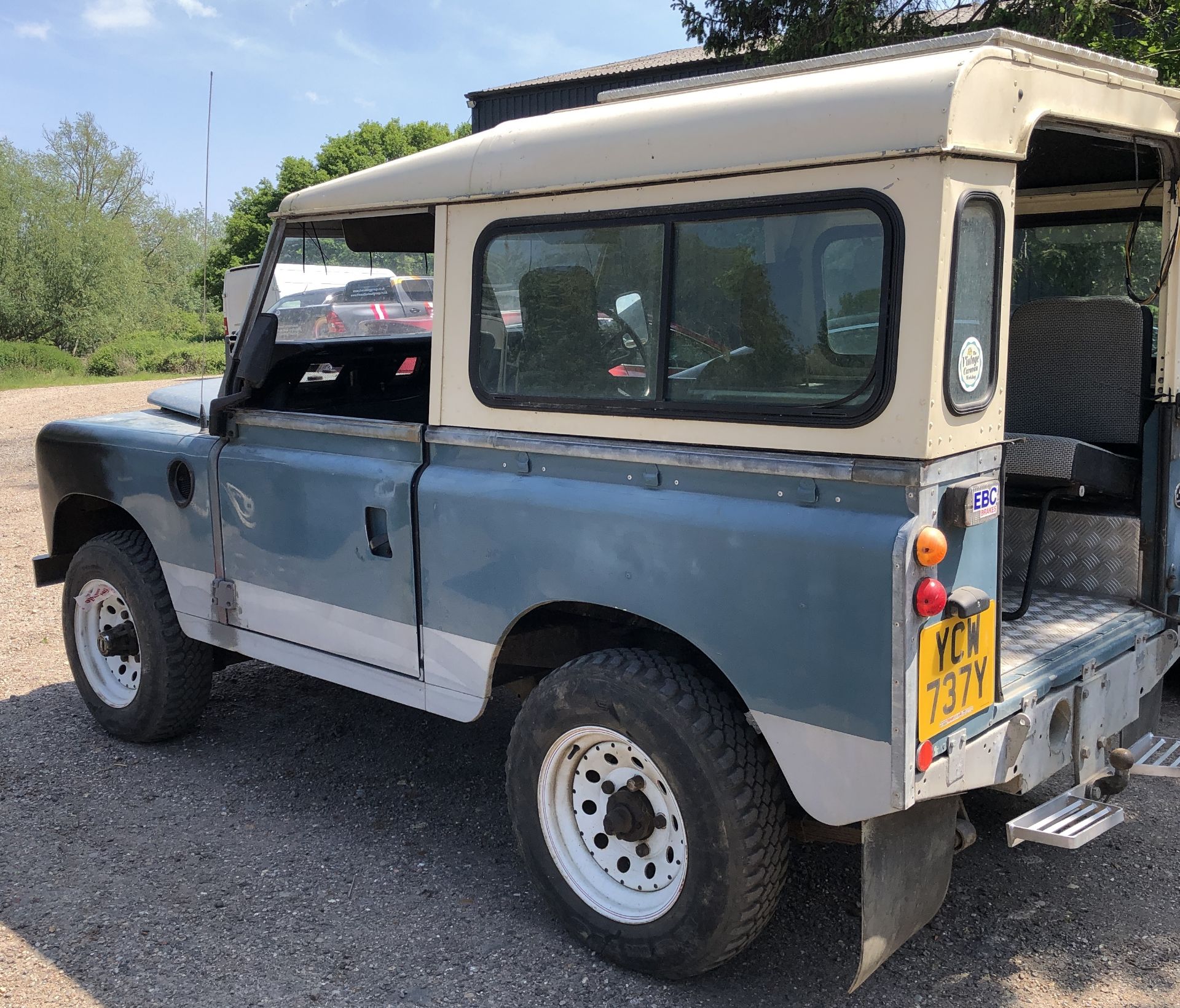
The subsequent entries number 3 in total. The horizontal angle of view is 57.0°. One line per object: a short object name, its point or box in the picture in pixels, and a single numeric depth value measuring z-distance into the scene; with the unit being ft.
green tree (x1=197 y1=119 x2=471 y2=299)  93.61
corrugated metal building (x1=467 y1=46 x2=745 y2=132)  75.77
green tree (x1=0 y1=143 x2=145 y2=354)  108.99
